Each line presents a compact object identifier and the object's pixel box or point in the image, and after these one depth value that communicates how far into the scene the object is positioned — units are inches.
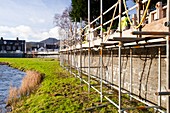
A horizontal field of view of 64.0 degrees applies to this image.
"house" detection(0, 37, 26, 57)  1733.4
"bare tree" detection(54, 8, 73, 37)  722.5
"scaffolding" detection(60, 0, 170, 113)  74.7
